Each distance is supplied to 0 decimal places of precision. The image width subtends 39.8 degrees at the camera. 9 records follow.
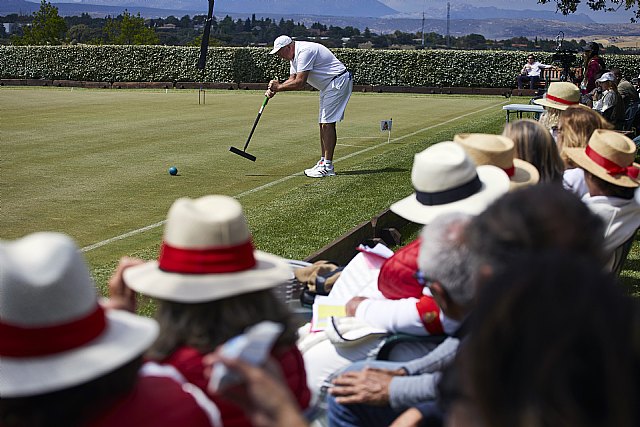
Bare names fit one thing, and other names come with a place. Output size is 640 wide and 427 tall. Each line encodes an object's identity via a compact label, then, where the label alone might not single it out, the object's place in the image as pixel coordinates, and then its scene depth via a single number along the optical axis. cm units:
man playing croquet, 1191
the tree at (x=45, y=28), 6919
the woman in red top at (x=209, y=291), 254
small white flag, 1523
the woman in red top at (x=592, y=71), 1769
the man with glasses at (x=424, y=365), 289
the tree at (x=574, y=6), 2016
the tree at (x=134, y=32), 7225
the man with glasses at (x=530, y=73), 3278
